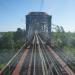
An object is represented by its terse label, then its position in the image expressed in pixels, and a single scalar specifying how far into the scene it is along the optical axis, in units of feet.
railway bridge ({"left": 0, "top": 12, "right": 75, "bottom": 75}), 20.56
